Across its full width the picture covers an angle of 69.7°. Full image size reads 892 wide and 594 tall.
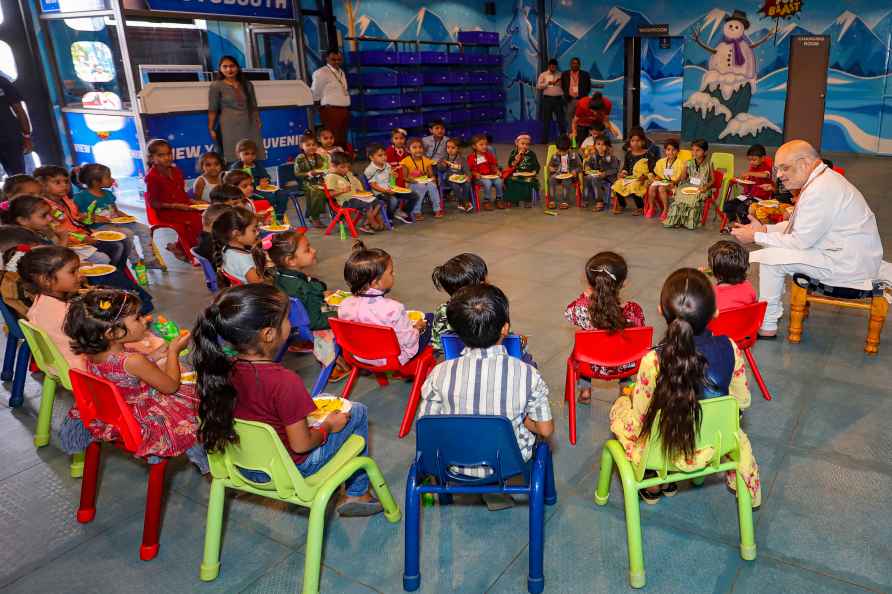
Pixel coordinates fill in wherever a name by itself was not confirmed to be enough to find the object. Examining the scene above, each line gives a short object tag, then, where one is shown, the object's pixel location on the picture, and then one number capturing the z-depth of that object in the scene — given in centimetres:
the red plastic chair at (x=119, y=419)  222
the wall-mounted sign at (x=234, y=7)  804
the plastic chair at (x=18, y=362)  356
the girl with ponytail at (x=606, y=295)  282
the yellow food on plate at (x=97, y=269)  372
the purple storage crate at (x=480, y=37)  1435
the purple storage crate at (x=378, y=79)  1242
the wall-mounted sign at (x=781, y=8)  1122
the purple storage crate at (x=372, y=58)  1233
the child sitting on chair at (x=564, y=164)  794
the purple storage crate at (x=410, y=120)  1321
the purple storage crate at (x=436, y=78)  1370
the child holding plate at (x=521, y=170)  804
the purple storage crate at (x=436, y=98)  1367
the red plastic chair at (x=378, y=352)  294
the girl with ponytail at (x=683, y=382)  194
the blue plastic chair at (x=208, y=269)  457
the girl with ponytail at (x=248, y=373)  192
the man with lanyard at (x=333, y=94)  1026
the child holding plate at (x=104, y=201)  554
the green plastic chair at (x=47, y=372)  269
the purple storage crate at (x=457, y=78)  1407
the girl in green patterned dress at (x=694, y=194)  673
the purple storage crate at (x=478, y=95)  1470
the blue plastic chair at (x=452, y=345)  268
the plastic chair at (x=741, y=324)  296
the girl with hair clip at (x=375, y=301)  302
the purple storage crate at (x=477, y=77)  1449
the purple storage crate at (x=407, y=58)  1288
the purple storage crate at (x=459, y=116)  1429
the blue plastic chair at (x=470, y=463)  192
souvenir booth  780
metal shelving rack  1261
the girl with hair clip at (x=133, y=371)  225
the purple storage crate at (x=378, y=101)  1259
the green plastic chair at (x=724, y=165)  697
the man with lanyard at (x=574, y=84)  1265
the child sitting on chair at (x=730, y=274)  331
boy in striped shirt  206
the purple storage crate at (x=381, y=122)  1270
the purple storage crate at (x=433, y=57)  1339
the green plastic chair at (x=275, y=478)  195
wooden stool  366
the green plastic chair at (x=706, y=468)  201
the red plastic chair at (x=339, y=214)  693
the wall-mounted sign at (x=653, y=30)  1277
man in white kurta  365
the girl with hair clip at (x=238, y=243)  386
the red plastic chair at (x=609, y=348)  277
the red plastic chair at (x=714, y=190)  693
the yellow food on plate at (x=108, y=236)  463
